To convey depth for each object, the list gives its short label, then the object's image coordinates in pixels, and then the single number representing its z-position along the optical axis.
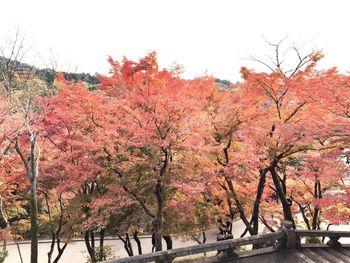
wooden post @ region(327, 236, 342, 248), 11.50
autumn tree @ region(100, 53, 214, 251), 12.23
